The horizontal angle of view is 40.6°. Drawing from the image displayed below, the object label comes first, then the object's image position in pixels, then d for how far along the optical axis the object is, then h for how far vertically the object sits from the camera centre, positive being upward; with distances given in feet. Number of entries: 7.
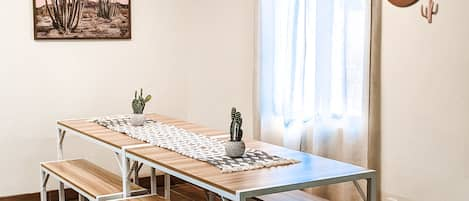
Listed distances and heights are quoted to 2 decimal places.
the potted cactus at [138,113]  13.78 -1.05
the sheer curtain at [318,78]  12.96 -0.30
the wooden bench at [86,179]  12.25 -2.41
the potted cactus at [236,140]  10.15 -1.22
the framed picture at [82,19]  15.83 +1.18
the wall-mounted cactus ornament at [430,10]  11.19 +0.95
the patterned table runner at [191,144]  9.84 -1.43
